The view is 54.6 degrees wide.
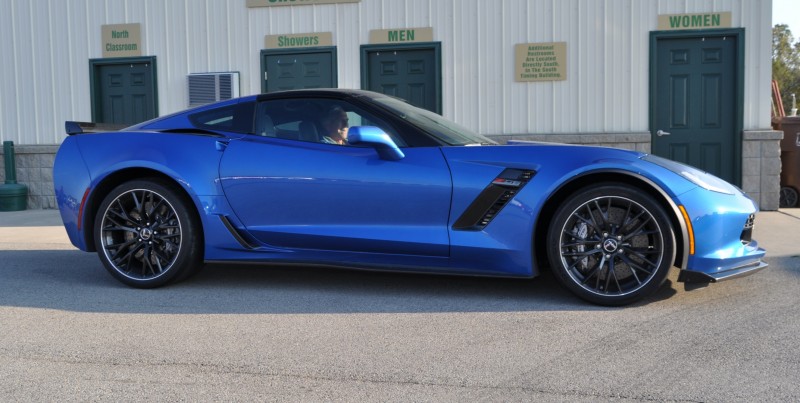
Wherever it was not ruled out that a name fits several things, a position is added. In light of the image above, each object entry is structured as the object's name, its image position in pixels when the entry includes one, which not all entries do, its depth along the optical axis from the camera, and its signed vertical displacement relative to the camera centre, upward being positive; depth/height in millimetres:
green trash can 11570 -791
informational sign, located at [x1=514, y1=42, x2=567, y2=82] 10773 +927
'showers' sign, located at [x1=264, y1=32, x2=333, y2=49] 11281 +1345
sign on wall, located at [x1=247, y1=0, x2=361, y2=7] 11328 +1901
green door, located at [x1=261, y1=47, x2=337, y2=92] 11352 +943
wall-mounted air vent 11391 +700
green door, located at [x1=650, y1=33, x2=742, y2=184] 10508 +301
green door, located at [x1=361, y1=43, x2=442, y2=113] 11203 +842
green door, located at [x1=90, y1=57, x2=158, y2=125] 11914 +688
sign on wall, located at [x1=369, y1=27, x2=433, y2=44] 11055 +1363
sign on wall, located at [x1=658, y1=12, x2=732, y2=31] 10375 +1399
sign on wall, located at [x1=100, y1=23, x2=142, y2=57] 11758 +1456
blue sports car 4484 -431
